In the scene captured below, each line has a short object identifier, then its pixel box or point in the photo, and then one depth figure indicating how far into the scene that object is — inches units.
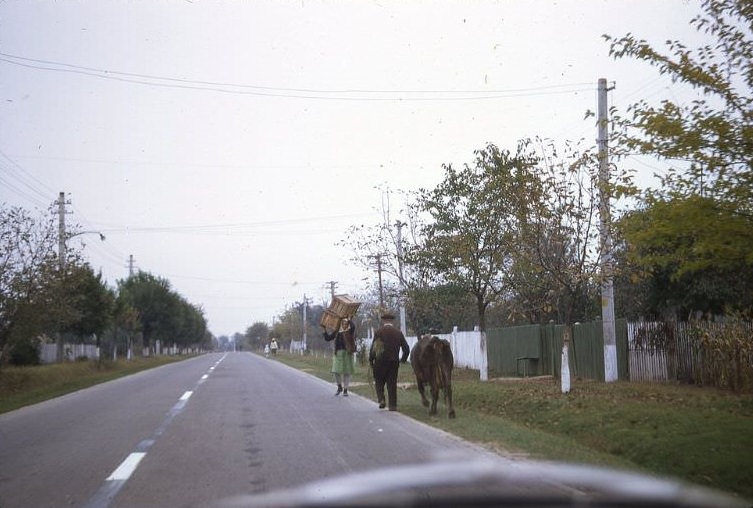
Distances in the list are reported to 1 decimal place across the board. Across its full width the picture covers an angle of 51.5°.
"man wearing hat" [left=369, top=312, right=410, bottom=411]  611.8
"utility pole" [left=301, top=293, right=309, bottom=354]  3291.3
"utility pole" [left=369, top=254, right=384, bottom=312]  1242.0
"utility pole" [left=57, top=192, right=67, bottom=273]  1200.8
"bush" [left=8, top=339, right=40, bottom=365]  1561.3
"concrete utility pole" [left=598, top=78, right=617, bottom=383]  687.7
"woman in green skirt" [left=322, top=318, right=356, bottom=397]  757.3
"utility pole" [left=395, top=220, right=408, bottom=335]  1157.7
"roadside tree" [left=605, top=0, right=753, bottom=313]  348.2
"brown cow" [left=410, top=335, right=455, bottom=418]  552.7
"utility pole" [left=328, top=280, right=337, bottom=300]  3021.7
